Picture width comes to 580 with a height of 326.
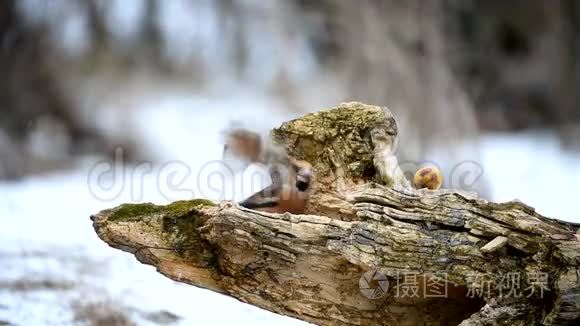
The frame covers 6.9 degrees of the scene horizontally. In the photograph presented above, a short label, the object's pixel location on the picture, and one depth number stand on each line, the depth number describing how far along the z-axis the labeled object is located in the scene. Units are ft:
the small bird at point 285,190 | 15.59
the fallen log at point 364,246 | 15.21
